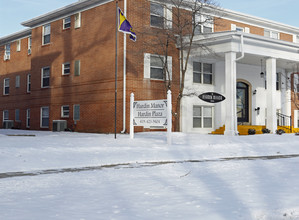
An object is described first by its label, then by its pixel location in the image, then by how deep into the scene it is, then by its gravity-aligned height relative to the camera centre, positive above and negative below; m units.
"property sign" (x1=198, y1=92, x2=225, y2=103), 20.52 +1.71
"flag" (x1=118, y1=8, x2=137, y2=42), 18.14 +5.02
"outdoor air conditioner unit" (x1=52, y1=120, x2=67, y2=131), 24.19 +0.13
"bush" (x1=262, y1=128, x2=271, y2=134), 21.19 -0.15
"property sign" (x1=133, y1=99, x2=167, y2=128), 14.77 +0.59
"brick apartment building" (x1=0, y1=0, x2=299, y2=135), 20.84 +3.68
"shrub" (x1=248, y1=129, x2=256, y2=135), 21.08 -0.21
